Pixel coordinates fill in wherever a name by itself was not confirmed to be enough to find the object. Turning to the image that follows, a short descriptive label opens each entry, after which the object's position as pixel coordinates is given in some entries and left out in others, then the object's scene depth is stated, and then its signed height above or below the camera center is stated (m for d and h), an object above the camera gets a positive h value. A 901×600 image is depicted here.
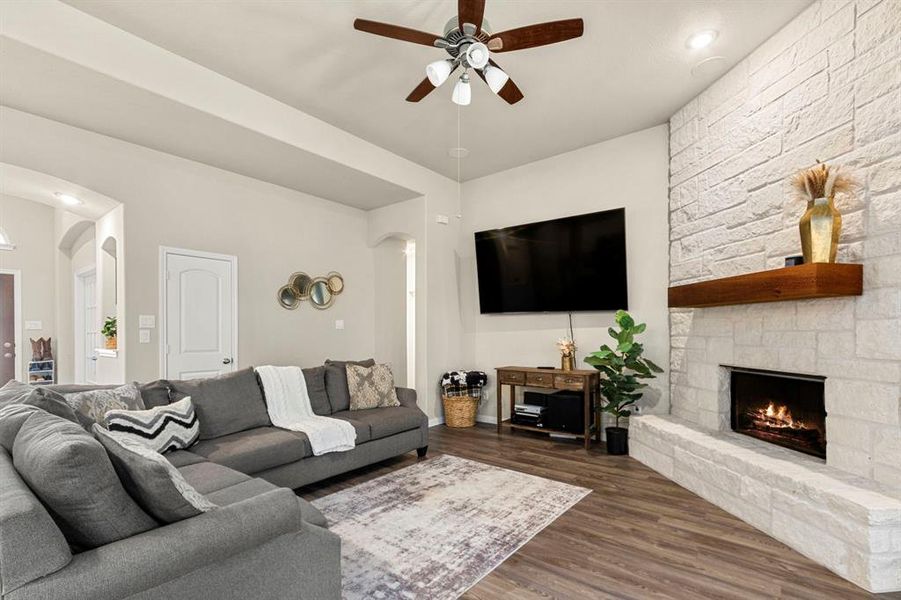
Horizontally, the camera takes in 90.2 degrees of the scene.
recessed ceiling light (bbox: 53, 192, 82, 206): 4.09 +1.00
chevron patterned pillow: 2.61 -0.72
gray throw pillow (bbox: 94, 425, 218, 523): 1.34 -0.55
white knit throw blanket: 3.25 -0.86
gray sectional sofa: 1.07 -0.71
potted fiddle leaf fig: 4.03 -0.63
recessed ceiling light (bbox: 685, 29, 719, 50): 2.99 +1.78
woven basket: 5.31 -1.28
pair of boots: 6.27 -0.60
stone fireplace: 2.28 -0.10
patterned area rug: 2.17 -1.34
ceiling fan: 2.39 +1.48
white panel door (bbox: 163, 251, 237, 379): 4.25 -0.10
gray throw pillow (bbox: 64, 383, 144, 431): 2.59 -0.56
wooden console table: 4.30 -0.81
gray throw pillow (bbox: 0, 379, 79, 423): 1.96 -0.41
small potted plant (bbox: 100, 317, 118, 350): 4.46 -0.25
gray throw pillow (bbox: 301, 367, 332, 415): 3.81 -0.75
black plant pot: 4.09 -1.28
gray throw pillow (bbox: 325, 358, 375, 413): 3.96 -0.74
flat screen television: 4.50 +0.41
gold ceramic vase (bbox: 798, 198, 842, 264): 2.51 +0.39
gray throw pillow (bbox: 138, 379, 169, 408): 2.95 -0.58
